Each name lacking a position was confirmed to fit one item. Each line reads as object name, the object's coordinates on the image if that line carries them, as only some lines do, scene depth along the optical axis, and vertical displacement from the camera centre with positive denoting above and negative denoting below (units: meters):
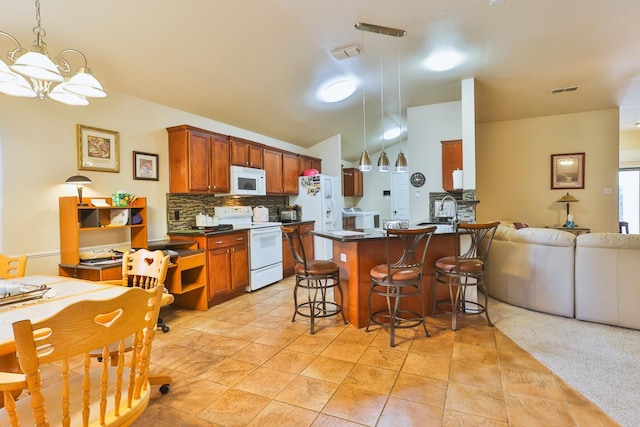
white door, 8.34 +0.27
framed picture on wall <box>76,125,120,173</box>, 3.24 +0.65
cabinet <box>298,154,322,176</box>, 6.47 +0.93
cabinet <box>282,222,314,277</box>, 5.47 -0.69
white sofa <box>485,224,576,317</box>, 3.41 -0.68
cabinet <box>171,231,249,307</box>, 3.98 -0.67
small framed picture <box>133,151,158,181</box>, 3.76 +0.54
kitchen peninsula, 3.23 -0.53
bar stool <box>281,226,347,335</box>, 3.15 -0.59
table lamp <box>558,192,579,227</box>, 6.04 +0.08
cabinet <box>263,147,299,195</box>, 5.57 +0.69
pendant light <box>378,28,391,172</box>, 3.73 +0.50
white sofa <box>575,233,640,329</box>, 3.08 -0.71
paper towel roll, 4.73 +0.40
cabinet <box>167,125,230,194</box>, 4.03 +0.64
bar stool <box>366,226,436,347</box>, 2.79 -0.57
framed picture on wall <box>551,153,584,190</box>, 6.21 +0.64
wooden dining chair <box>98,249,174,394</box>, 2.18 -0.41
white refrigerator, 6.24 +0.10
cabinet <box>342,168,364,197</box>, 8.41 +0.70
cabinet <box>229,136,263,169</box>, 4.74 +0.86
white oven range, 4.65 -0.50
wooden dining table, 1.35 -0.44
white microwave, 4.71 +0.43
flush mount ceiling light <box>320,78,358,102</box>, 4.92 +1.84
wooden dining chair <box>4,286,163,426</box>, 0.97 -0.46
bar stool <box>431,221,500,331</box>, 3.12 -0.61
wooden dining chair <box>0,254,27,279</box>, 2.34 -0.37
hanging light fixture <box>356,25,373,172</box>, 3.67 +1.56
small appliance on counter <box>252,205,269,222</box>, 5.44 -0.06
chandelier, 1.69 +0.75
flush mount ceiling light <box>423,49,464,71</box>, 3.88 +1.78
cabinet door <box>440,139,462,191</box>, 5.16 +0.73
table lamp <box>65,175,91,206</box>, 3.01 +0.30
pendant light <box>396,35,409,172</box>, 3.74 +0.50
